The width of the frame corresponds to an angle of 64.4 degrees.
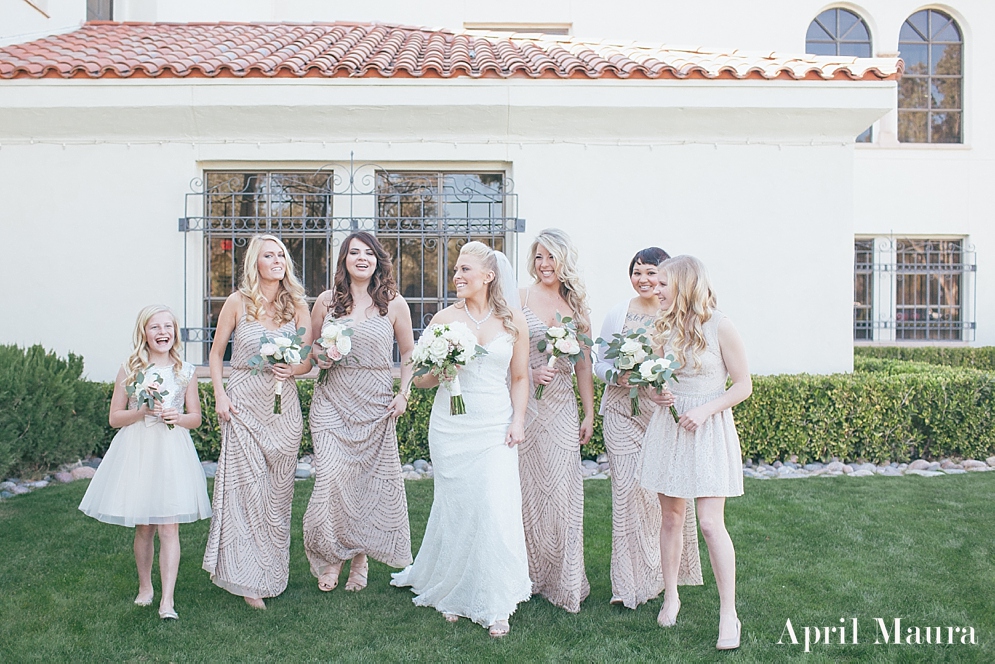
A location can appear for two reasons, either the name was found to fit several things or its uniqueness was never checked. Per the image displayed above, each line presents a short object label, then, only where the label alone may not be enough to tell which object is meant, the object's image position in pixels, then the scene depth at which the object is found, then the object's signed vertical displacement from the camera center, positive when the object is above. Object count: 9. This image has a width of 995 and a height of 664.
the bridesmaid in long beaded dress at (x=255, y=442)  4.74 -0.67
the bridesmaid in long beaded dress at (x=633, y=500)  4.74 -1.02
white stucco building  8.84 +1.89
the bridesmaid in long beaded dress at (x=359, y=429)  4.96 -0.62
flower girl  4.49 -0.73
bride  4.41 -0.76
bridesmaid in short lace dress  4.18 -0.46
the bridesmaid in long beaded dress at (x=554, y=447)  4.79 -0.70
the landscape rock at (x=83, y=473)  7.96 -1.43
